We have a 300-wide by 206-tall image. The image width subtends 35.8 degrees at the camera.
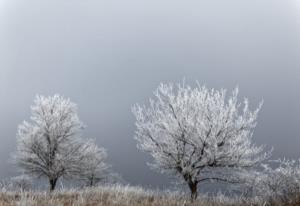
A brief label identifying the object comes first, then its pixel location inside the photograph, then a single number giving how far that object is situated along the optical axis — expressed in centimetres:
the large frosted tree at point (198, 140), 2048
